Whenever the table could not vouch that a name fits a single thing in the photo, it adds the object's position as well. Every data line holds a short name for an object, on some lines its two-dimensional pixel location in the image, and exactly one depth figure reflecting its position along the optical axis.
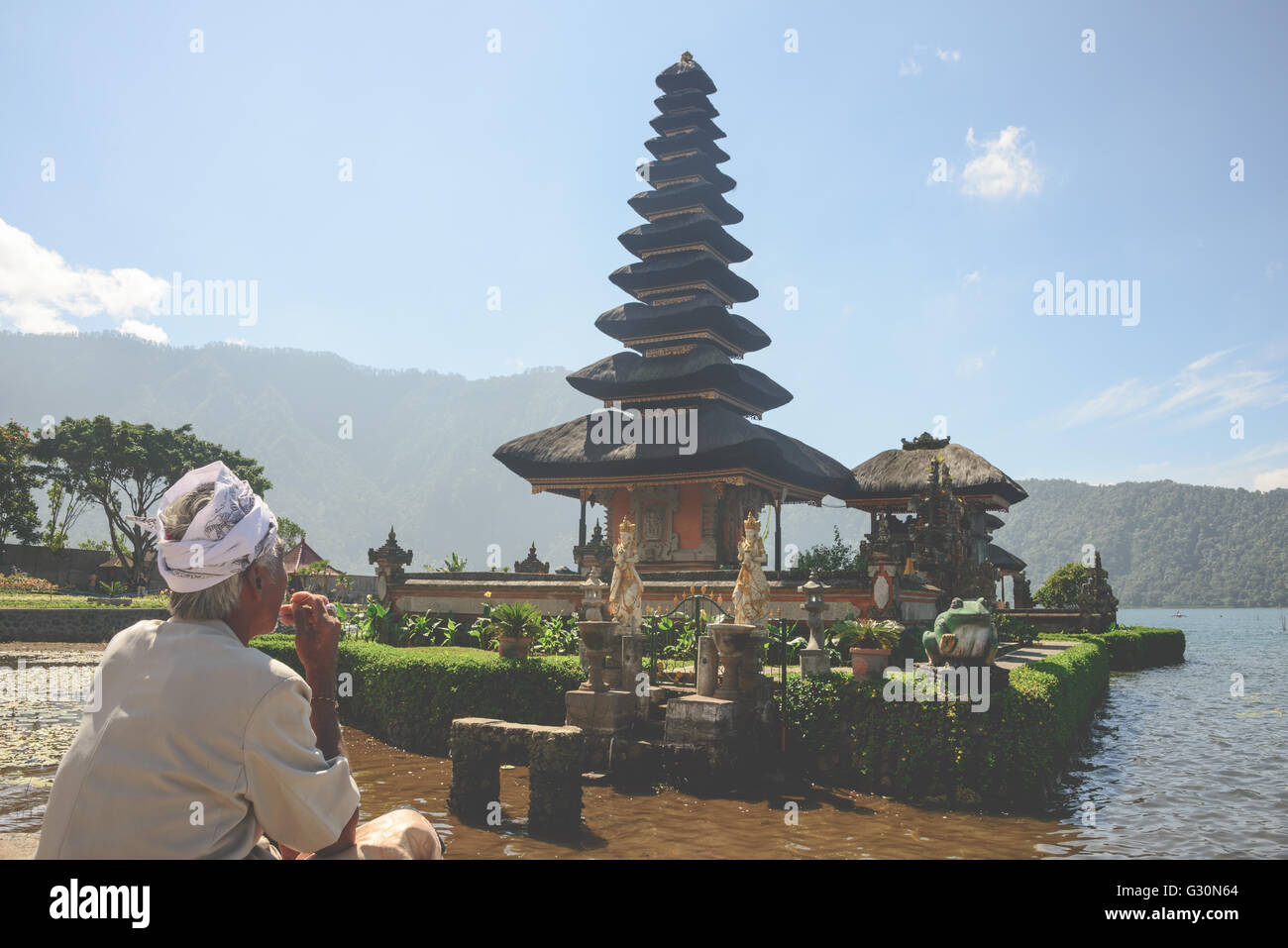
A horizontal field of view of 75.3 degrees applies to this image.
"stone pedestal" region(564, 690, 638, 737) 10.50
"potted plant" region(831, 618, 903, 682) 10.31
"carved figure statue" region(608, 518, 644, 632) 11.58
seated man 2.14
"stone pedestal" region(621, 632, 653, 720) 10.84
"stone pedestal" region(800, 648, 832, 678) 10.74
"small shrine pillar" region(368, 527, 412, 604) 19.08
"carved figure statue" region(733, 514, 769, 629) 11.45
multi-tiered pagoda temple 24.42
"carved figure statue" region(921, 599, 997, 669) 9.80
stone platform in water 8.12
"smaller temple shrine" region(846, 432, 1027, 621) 14.01
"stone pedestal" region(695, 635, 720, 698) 10.52
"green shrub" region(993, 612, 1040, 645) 20.12
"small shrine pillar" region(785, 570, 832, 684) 10.76
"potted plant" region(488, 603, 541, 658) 12.91
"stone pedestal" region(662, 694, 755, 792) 9.79
